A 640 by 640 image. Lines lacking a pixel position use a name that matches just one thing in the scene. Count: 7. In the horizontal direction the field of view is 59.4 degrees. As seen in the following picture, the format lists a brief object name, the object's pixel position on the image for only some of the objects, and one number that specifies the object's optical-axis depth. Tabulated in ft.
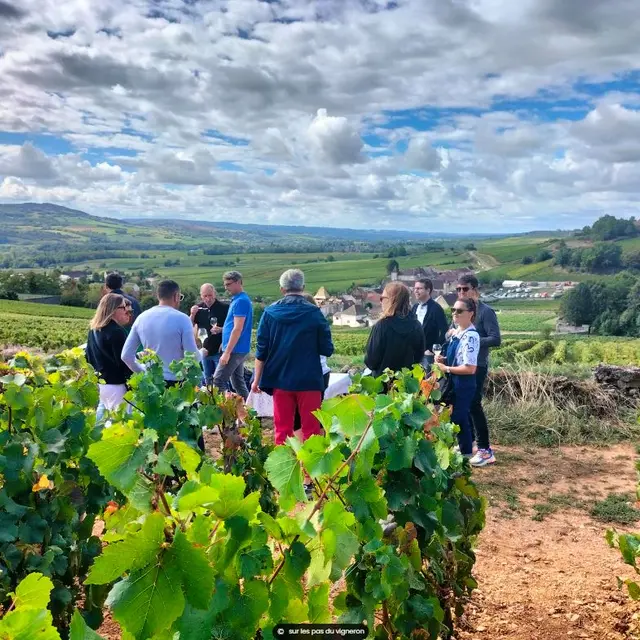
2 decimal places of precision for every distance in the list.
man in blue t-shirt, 19.75
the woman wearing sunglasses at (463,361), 16.34
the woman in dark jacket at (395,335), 15.70
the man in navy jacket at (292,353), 15.06
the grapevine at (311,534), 3.42
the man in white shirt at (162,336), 15.48
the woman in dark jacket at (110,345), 15.85
